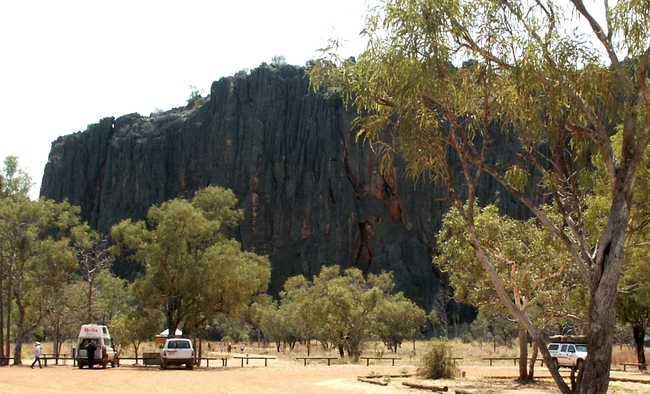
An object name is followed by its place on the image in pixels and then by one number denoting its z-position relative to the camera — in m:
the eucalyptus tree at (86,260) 39.38
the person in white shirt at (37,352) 32.16
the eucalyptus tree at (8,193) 36.62
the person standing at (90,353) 30.83
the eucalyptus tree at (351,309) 44.47
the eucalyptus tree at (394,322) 55.25
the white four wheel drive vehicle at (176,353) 31.78
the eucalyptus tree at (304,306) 46.84
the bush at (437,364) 26.73
